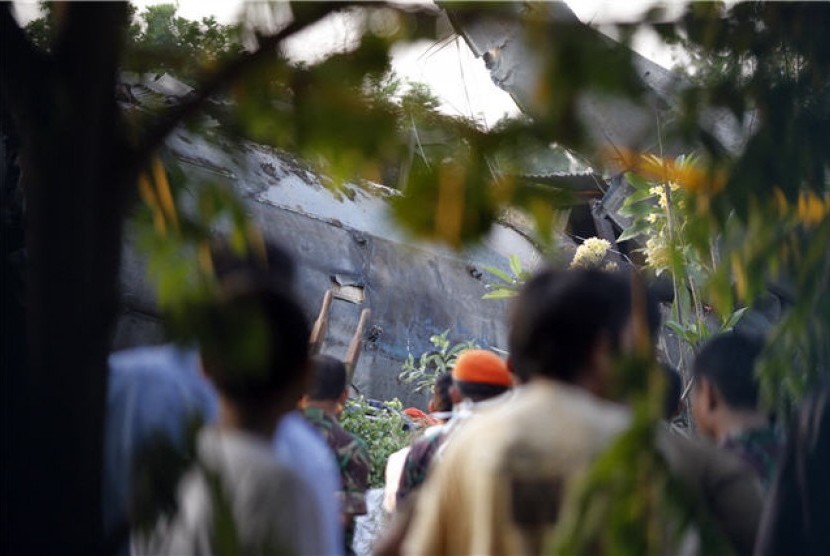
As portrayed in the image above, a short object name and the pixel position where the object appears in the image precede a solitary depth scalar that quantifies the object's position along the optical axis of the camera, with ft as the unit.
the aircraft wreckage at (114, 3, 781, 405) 67.67
